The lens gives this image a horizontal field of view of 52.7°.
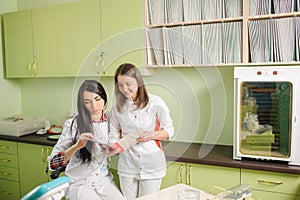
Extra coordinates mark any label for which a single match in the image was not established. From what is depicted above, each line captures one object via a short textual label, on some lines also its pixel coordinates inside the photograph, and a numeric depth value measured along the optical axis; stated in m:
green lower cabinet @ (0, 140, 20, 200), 2.98
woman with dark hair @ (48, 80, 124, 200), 1.99
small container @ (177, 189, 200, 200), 1.37
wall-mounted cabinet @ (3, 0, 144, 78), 2.50
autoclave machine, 1.93
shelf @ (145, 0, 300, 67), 2.05
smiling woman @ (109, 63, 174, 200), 2.01
